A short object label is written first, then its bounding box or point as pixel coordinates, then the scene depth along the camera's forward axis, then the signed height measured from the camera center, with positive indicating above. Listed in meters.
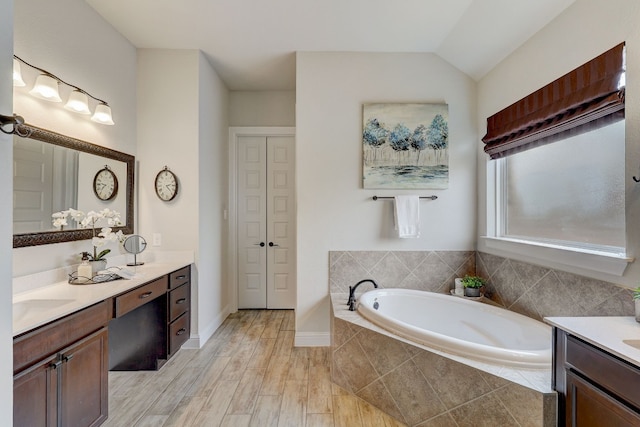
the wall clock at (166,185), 2.84 +0.30
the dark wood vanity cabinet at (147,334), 2.35 -0.92
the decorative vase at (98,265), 2.10 -0.34
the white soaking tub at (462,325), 1.58 -0.75
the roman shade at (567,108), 1.58 +0.68
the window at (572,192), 1.69 +0.16
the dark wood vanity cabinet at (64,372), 1.24 -0.72
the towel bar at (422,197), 2.91 +0.19
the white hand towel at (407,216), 2.82 +0.01
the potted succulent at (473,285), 2.69 -0.62
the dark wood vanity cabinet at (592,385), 0.99 -0.62
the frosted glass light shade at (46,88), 1.81 +0.78
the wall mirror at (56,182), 1.76 +0.24
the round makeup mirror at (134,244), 2.52 -0.23
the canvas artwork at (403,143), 2.89 +0.70
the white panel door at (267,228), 3.92 -0.14
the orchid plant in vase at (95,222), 2.01 -0.04
